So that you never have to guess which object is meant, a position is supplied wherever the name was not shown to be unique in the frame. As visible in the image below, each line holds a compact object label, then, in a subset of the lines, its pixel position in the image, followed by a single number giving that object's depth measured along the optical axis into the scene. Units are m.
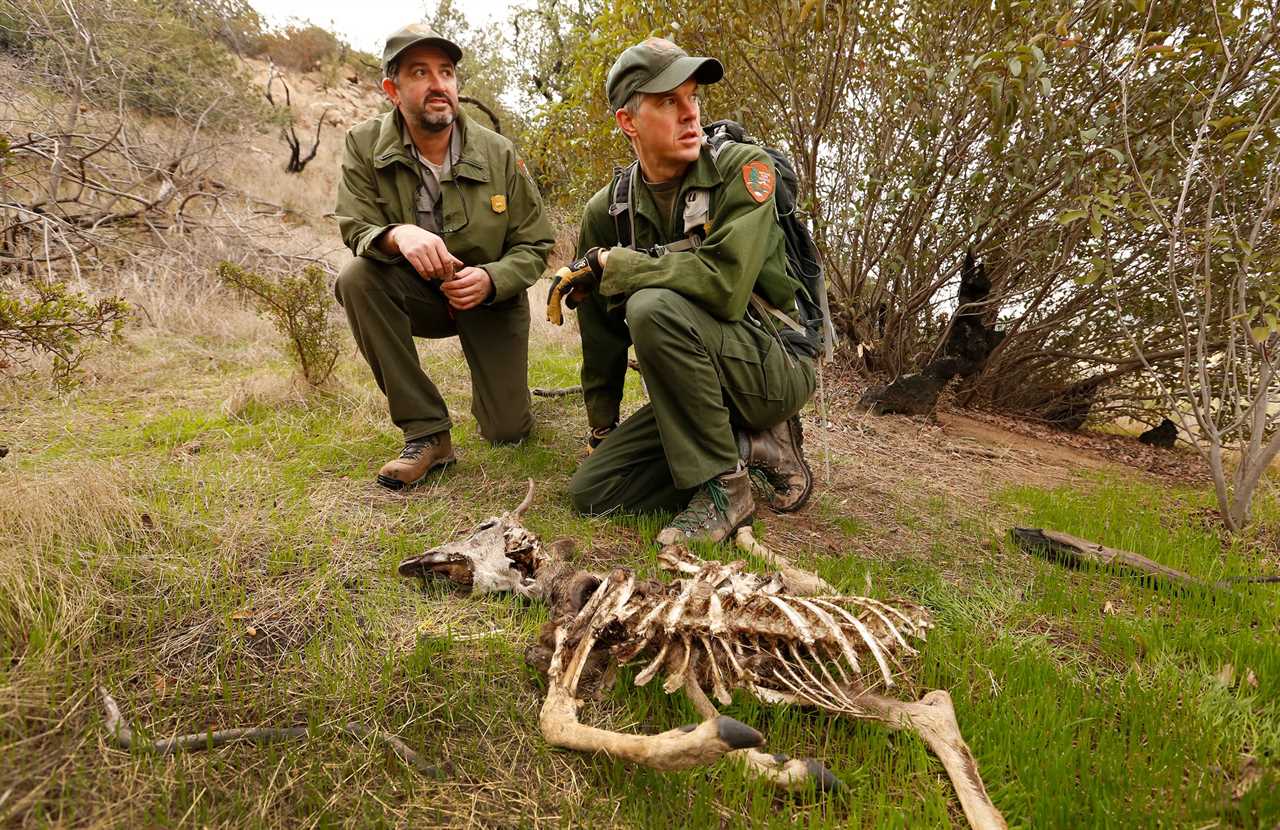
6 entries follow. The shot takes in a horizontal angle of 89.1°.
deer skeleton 1.41
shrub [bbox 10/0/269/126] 7.57
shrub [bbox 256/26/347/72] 21.62
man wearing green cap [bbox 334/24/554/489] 3.16
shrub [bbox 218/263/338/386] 4.02
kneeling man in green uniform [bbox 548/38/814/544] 2.76
